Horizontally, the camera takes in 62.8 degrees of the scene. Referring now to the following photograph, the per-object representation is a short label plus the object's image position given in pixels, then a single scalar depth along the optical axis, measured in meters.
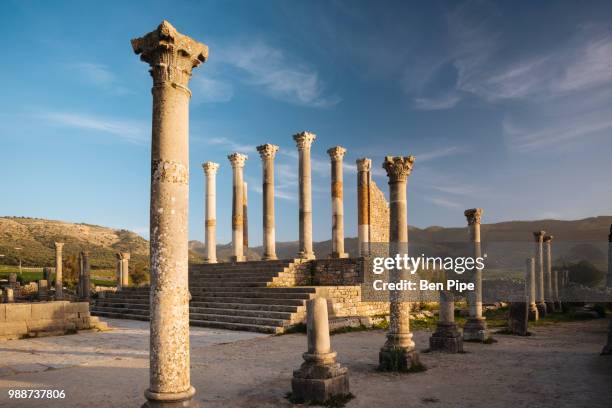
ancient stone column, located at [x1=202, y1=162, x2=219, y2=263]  29.31
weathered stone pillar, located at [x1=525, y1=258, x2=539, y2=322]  23.75
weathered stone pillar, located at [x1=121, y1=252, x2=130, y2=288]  30.12
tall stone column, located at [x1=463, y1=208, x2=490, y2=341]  15.33
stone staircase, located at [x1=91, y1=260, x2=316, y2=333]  17.20
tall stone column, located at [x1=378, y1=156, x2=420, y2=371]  10.41
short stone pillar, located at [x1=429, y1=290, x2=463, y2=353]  13.04
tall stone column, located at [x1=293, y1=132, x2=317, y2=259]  25.69
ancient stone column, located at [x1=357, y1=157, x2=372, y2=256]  27.25
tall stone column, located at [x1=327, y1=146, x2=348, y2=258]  26.41
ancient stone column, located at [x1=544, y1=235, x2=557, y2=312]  29.12
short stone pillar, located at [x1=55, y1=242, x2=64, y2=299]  28.56
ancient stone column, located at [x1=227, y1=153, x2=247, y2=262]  29.03
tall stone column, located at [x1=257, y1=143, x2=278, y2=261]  26.62
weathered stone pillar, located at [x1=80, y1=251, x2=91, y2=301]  27.45
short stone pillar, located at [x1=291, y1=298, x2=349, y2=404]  7.96
